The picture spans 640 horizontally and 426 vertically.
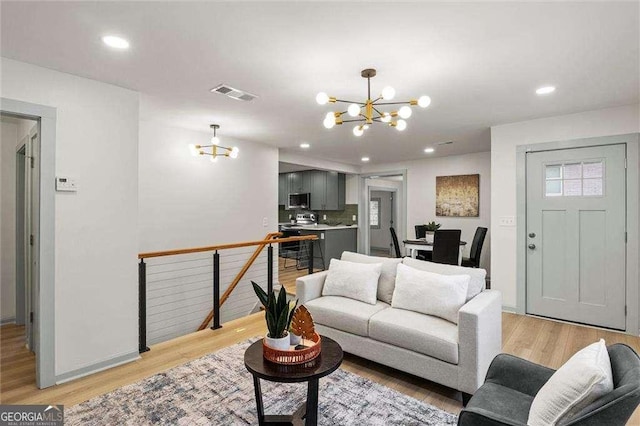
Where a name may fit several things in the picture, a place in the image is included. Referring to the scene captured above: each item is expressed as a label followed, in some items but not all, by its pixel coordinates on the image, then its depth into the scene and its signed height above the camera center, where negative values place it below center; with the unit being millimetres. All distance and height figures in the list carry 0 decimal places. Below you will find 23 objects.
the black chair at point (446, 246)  4656 -490
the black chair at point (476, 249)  5145 -587
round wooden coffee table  1734 -860
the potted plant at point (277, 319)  1878 -626
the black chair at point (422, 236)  5641 -487
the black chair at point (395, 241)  6089 -543
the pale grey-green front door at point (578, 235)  3584 -259
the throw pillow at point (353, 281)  3115 -670
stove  8733 -146
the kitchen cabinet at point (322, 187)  8211 +667
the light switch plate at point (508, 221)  4184 -111
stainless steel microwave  8586 +318
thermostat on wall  2589 +230
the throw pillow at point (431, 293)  2590 -667
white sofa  2242 -917
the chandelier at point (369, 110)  2306 +765
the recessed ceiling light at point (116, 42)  2131 +1139
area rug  2115 -1331
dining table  5332 -542
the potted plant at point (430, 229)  5520 -290
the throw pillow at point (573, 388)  1210 -678
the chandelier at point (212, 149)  4320 +865
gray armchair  1131 -832
